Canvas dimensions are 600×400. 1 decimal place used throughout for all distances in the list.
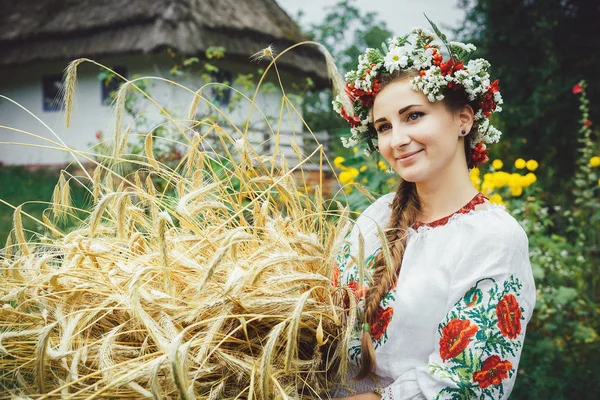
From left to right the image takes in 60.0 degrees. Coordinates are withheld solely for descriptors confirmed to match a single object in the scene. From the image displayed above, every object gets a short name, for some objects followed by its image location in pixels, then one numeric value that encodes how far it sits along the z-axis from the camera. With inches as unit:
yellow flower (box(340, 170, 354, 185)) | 112.3
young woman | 48.7
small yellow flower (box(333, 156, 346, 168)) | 119.6
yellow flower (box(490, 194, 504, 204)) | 111.2
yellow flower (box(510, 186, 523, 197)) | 119.8
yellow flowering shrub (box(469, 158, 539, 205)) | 117.3
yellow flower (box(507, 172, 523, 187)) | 118.8
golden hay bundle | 40.4
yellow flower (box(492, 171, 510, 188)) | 117.3
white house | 402.6
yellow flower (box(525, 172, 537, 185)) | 118.6
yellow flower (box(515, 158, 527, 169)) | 126.6
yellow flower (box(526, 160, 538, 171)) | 123.9
